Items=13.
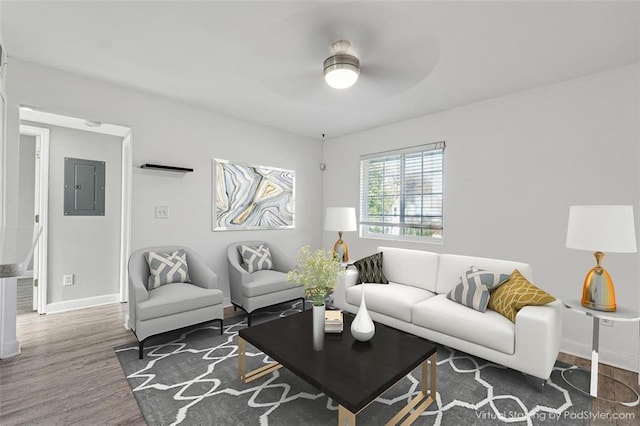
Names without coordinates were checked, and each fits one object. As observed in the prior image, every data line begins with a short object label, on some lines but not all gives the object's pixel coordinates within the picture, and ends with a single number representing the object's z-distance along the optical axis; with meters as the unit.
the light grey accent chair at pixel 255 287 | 3.18
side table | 1.91
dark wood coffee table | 1.48
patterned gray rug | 1.78
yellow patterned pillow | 2.22
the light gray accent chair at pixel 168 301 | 2.52
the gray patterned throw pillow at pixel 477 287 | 2.47
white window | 3.74
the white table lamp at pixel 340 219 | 3.61
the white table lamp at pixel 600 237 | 1.92
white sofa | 2.06
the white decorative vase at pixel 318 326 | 1.91
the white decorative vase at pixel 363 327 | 1.97
